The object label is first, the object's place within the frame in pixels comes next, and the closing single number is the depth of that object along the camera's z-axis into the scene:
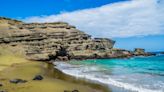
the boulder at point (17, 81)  12.65
